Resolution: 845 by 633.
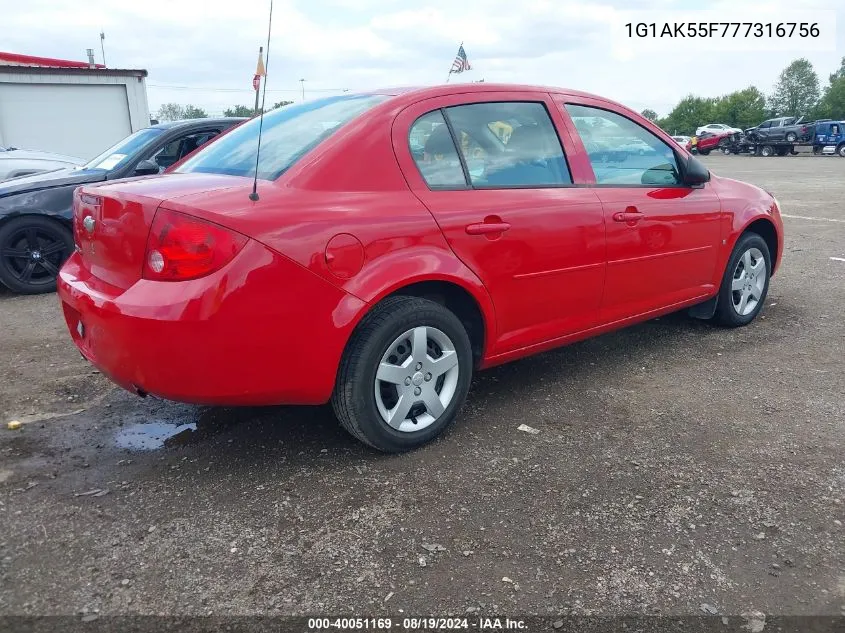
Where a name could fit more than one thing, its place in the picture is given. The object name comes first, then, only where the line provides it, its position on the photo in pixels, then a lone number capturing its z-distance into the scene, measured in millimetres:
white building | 18359
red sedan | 2566
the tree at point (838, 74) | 78188
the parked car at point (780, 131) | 35250
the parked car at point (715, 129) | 41531
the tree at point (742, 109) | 60406
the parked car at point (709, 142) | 41344
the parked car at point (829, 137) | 33594
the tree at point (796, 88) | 83312
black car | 6160
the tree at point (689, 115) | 68562
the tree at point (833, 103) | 64812
